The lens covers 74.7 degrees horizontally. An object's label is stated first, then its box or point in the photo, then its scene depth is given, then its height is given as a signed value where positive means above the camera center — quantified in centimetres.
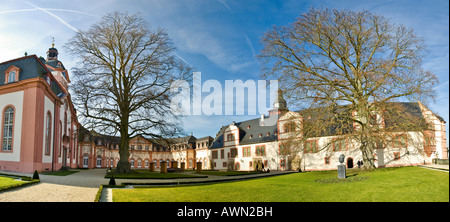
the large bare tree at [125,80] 2481 +503
